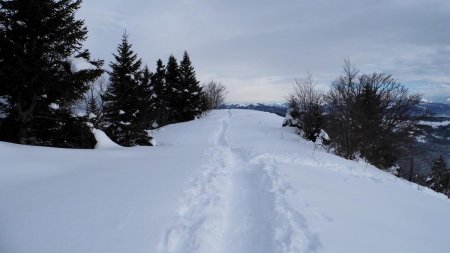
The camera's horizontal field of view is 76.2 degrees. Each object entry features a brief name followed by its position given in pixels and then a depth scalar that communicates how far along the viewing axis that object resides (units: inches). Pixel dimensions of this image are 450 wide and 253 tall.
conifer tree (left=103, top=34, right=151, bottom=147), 724.7
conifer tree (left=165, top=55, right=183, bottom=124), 1434.5
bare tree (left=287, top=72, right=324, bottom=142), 901.2
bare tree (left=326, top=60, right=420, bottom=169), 761.6
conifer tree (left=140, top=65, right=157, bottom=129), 795.4
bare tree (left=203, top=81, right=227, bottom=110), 2730.3
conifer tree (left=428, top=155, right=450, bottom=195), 995.4
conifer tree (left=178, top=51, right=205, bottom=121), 1432.2
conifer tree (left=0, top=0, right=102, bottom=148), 350.6
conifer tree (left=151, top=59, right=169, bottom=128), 1421.9
